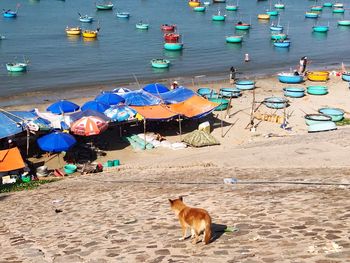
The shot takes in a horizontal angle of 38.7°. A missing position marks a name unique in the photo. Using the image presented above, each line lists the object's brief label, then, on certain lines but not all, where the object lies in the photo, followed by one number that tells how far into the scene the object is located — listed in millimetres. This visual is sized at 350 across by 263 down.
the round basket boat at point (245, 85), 45719
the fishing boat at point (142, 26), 94062
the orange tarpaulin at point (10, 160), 24656
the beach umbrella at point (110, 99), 34250
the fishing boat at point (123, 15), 108450
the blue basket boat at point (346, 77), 49125
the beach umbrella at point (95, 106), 32250
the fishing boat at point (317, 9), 126375
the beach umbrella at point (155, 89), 36812
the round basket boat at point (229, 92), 41812
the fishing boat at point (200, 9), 122712
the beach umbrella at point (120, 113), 31203
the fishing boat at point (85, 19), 100625
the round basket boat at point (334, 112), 34719
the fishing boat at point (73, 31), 84494
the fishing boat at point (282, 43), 77162
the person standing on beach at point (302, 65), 52753
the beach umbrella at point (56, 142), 26844
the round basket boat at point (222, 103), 37656
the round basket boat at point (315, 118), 33825
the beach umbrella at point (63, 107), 32219
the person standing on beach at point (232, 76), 51534
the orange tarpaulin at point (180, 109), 31453
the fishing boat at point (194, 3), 131250
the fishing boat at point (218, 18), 108062
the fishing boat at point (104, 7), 120625
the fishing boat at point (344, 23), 104125
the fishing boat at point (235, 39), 80412
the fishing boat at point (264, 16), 111281
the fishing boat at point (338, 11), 124156
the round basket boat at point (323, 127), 32031
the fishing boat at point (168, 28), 89625
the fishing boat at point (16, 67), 57600
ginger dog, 9492
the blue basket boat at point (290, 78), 49188
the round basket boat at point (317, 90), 43188
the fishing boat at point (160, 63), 61062
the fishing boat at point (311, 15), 115125
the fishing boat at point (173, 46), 72656
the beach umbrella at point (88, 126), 28244
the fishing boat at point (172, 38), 77312
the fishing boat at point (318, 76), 50312
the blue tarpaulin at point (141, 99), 32844
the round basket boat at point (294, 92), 41781
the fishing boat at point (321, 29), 94938
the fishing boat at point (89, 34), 82375
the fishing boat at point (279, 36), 82812
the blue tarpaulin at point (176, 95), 34438
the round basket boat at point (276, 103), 38281
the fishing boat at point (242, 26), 94938
